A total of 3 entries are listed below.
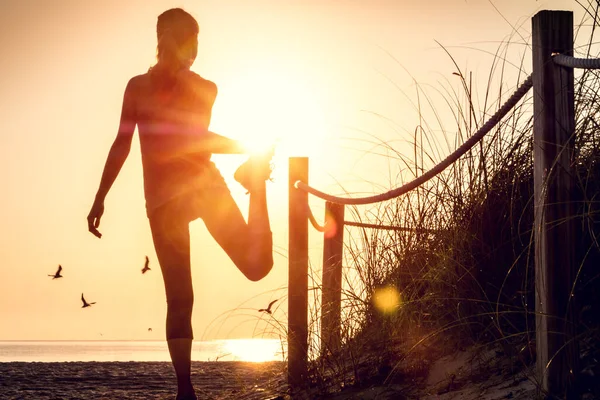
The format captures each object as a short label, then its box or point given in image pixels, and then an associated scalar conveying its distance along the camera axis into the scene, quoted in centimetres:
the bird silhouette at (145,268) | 1897
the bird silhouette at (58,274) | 2361
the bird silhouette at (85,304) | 2425
